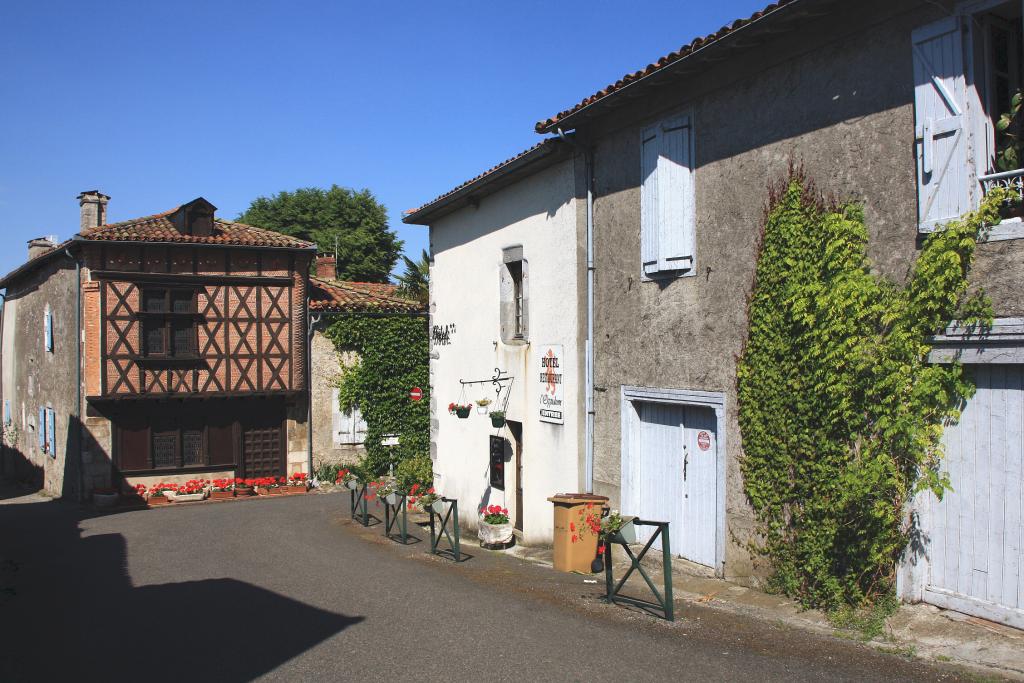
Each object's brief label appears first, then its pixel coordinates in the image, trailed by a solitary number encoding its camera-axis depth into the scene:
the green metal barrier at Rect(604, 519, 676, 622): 6.64
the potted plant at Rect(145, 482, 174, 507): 19.47
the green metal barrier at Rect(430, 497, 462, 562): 10.76
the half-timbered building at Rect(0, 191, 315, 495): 18.73
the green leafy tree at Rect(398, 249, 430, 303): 26.12
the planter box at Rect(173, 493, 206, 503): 19.62
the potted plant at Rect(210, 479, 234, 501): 19.97
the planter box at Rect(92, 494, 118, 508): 18.55
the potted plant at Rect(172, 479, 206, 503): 19.66
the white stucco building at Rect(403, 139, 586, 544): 11.03
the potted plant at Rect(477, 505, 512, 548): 12.05
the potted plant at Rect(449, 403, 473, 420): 14.12
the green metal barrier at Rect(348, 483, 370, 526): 15.07
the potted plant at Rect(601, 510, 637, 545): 6.95
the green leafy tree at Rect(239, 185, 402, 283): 39.59
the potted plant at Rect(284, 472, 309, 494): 20.79
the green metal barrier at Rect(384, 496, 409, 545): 12.59
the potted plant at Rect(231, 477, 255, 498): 20.27
